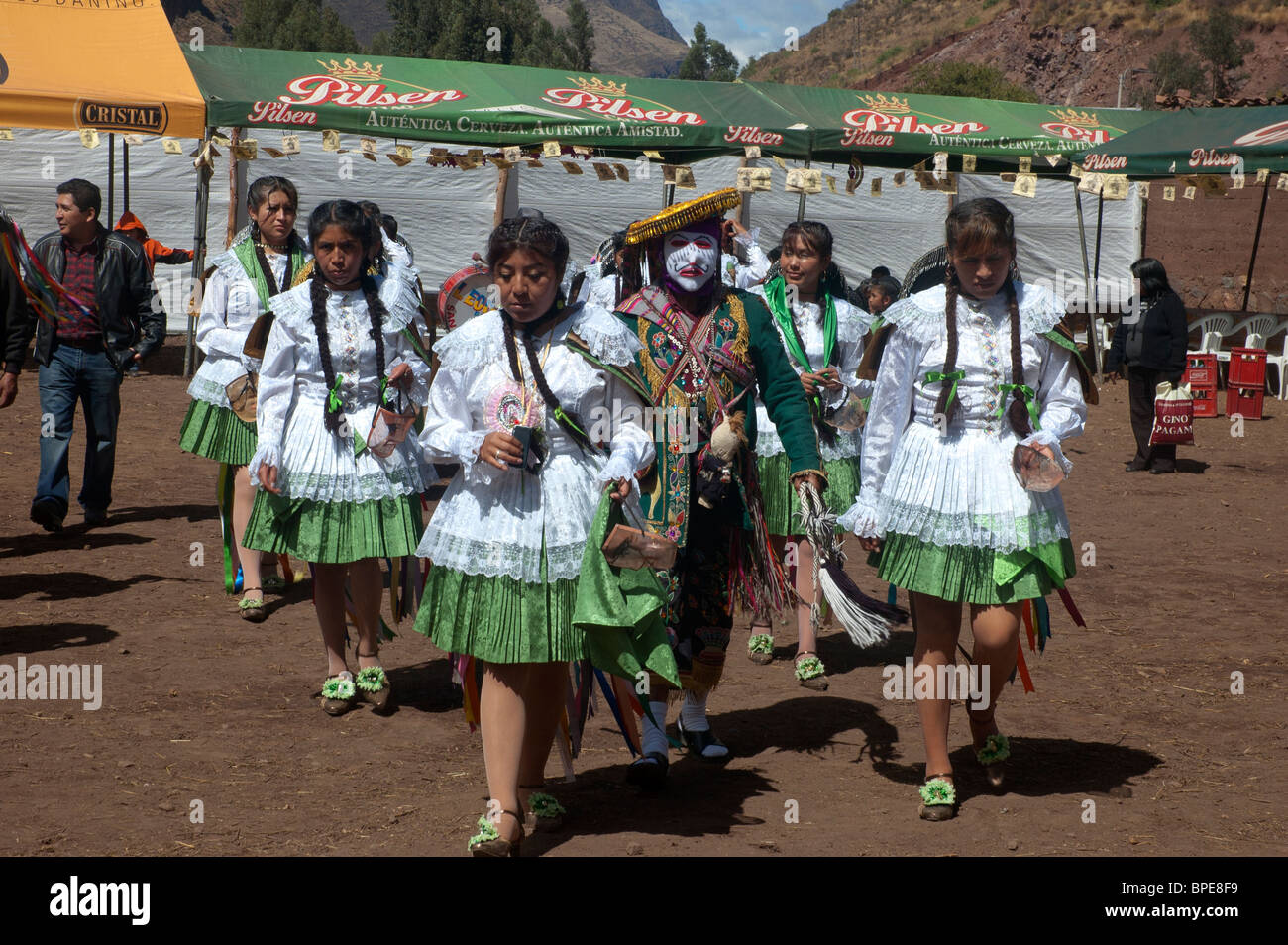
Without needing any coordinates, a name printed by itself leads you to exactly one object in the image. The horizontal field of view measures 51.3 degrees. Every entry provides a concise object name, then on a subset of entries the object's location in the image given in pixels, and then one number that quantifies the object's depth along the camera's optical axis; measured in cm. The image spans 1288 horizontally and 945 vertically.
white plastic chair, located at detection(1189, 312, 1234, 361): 1872
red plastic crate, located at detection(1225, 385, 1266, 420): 1580
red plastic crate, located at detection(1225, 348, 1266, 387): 1588
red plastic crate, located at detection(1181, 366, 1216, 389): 1612
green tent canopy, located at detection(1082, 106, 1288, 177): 1508
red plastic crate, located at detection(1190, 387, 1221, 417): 1599
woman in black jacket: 1250
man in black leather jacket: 872
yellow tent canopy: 1012
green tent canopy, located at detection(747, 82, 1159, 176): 1795
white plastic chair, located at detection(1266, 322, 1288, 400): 1731
